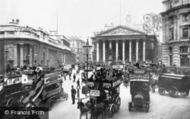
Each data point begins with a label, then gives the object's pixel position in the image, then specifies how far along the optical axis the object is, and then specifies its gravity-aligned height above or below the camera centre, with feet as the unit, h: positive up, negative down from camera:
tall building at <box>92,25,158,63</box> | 208.64 +22.04
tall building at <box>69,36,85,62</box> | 178.90 +15.92
